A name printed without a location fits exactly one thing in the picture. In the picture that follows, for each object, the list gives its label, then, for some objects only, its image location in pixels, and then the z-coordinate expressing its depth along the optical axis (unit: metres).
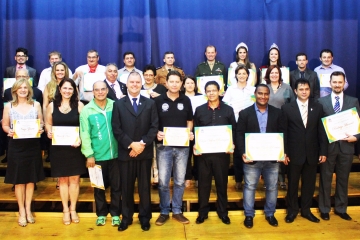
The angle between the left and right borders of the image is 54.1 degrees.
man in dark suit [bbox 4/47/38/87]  4.91
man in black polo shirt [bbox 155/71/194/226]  3.44
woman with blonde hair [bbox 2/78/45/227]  3.44
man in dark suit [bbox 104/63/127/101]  4.02
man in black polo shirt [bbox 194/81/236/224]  3.46
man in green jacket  3.34
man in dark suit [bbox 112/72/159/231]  3.29
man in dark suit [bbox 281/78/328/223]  3.50
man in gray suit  3.64
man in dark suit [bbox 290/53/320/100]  4.60
